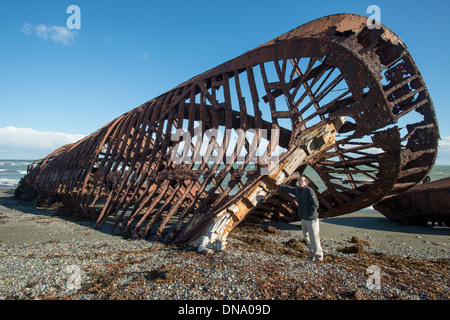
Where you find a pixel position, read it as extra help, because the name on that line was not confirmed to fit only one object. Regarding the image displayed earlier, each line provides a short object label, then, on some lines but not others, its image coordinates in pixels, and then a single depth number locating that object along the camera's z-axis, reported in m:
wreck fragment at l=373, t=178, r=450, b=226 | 8.80
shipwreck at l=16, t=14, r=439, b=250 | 5.45
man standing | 5.35
